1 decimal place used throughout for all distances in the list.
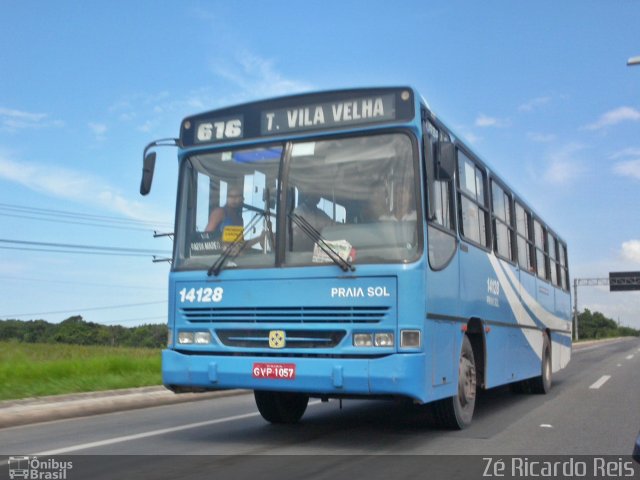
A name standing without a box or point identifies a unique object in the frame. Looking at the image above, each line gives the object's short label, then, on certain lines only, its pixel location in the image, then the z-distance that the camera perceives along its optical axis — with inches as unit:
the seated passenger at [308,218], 306.2
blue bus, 290.5
